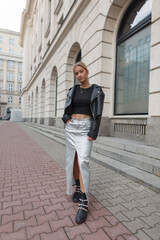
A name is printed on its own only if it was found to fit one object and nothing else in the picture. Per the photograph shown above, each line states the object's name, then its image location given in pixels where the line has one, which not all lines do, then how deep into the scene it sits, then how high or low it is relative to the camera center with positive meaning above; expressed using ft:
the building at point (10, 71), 199.21 +56.40
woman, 7.31 -0.40
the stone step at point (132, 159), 10.49 -2.87
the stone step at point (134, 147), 11.54 -2.21
